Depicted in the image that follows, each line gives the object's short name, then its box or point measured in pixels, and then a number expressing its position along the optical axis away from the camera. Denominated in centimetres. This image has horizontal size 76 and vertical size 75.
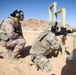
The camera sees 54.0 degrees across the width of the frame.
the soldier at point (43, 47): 200
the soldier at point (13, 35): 214
